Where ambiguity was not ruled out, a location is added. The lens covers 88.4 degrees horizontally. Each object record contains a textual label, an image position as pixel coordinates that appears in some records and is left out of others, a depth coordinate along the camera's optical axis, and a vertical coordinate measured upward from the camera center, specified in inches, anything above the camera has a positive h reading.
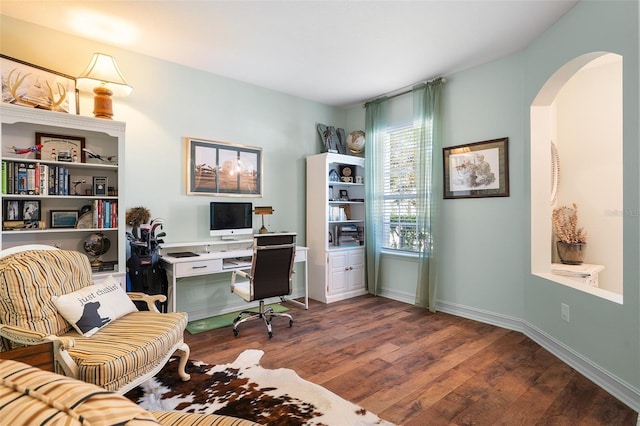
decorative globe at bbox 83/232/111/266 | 116.3 -11.5
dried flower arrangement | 135.1 -6.0
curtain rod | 154.3 +63.3
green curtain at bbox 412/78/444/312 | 155.1 +13.6
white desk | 124.8 -19.1
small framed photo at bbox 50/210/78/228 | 111.3 -1.6
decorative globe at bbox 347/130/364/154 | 191.6 +41.6
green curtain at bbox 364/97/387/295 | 183.6 +14.3
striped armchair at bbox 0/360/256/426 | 17.4 -10.7
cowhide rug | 75.9 -46.8
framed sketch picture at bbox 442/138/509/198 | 136.6 +18.7
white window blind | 173.9 +12.0
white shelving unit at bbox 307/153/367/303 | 174.6 -9.1
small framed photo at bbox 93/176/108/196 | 115.5 +9.6
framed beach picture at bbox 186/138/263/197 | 146.9 +20.9
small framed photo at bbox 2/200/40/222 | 102.1 +1.2
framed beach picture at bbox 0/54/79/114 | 103.0 +42.1
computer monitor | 147.6 -2.8
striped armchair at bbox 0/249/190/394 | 66.1 -28.5
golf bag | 118.3 -18.7
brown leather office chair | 124.3 -23.4
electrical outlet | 105.6 -32.3
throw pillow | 78.9 -23.6
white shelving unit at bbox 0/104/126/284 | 101.4 +16.0
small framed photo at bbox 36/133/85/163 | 109.9 +22.6
